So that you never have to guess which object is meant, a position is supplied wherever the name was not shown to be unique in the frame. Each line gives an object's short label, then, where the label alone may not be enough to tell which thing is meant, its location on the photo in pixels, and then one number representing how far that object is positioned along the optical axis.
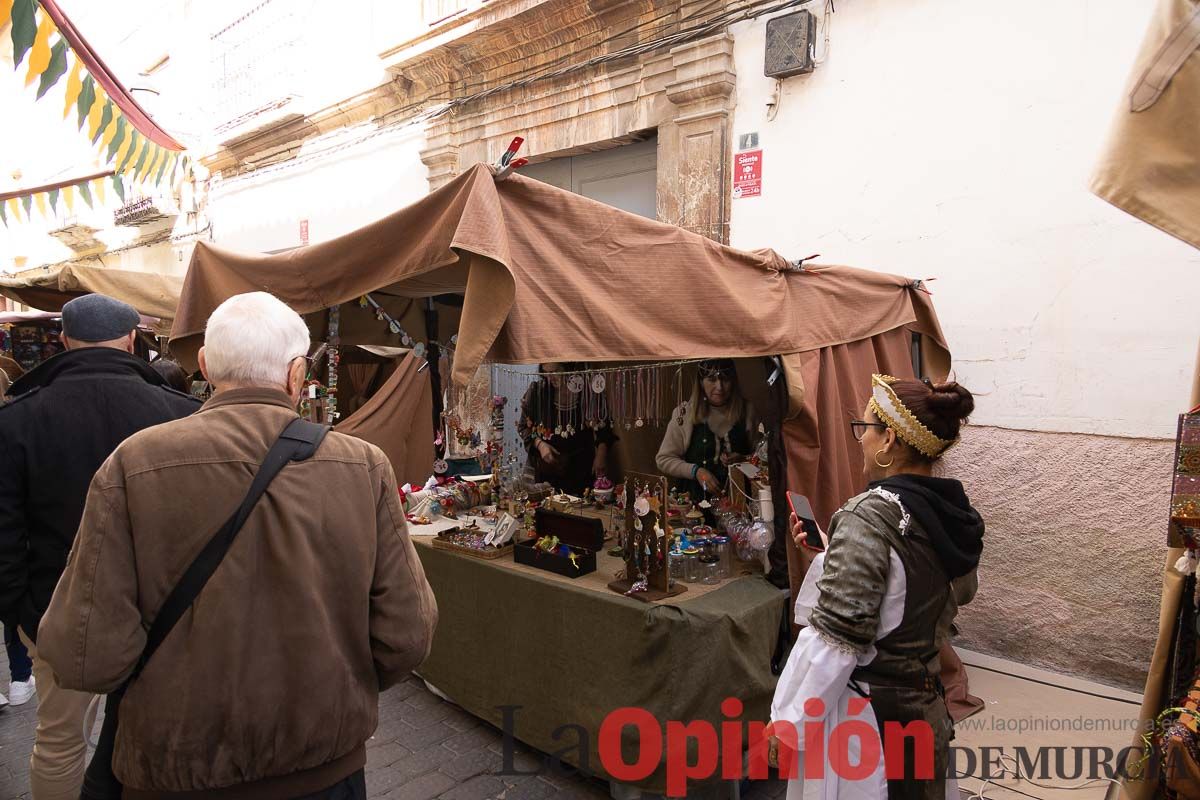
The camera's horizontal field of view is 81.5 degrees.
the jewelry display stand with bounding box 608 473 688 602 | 2.83
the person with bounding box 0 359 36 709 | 3.50
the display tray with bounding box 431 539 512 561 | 3.31
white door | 6.10
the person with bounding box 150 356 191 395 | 4.64
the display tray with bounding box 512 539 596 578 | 3.04
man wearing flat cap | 2.18
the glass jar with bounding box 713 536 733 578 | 3.16
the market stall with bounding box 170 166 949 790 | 2.28
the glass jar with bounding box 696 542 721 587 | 3.07
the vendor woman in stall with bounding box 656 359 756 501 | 3.92
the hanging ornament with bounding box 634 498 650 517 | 2.88
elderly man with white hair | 1.31
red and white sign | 5.21
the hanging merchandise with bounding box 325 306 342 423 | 3.73
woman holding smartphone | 1.78
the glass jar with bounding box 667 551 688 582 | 3.07
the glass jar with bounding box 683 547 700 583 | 3.06
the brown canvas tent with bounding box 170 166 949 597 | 2.15
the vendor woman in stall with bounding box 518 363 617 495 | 4.49
